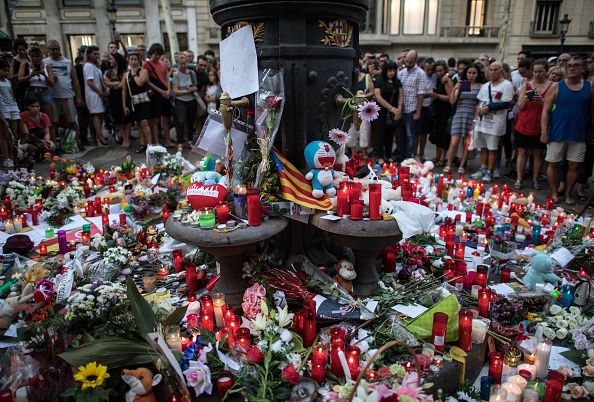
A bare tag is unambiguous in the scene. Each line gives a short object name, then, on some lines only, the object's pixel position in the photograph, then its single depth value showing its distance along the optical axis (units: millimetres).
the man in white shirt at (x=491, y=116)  6816
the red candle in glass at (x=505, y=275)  3803
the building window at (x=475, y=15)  23688
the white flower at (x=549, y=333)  2968
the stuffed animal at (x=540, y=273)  3570
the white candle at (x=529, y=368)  2615
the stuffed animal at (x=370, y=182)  3473
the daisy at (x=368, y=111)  3326
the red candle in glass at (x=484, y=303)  3076
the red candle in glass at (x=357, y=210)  3102
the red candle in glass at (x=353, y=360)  2416
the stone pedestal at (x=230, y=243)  2945
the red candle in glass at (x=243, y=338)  2588
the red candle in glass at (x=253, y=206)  3064
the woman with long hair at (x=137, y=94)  8312
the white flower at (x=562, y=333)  2969
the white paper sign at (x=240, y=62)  3334
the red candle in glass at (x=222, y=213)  3160
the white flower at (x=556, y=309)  3123
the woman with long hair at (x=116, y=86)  8781
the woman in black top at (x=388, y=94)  7773
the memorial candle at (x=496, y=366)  2592
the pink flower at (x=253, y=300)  2906
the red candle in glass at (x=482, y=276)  3447
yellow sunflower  2127
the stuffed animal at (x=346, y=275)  3350
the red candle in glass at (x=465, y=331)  2672
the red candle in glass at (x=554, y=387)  2344
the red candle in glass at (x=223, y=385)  2357
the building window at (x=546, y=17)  22844
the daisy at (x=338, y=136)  3422
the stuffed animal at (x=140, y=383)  2230
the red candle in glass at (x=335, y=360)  2508
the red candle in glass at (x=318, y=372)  2461
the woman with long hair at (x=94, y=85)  8883
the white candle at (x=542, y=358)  2660
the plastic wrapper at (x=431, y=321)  2752
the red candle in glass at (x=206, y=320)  2920
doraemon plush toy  3330
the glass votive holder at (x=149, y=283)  3607
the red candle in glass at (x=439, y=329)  2625
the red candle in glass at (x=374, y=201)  3113
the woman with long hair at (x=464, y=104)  7402
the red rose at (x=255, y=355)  2480
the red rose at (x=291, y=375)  2387
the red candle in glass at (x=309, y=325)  2789
